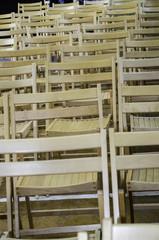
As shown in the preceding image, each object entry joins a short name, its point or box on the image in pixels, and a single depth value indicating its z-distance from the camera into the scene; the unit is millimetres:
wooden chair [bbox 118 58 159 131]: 3104
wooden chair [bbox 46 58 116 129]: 3834
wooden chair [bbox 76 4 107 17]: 8350
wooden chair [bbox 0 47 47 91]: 4598
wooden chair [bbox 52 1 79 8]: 9305
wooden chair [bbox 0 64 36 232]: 2803
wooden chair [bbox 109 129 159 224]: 2094
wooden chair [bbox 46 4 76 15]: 8539
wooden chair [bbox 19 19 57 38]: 6507
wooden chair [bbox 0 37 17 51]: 6011
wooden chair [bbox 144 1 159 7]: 8344
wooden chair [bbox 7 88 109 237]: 2131
